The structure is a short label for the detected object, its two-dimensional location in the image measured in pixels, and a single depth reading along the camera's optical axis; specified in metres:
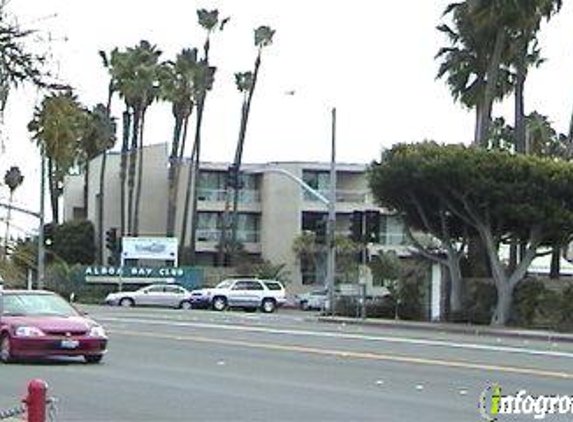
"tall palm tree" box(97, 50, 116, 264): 81.74
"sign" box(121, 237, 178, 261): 75.88
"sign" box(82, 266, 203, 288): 72.81
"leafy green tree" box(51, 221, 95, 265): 84.56
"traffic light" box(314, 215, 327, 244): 50.00
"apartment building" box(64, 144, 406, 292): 85.44
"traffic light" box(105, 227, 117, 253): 73.18
